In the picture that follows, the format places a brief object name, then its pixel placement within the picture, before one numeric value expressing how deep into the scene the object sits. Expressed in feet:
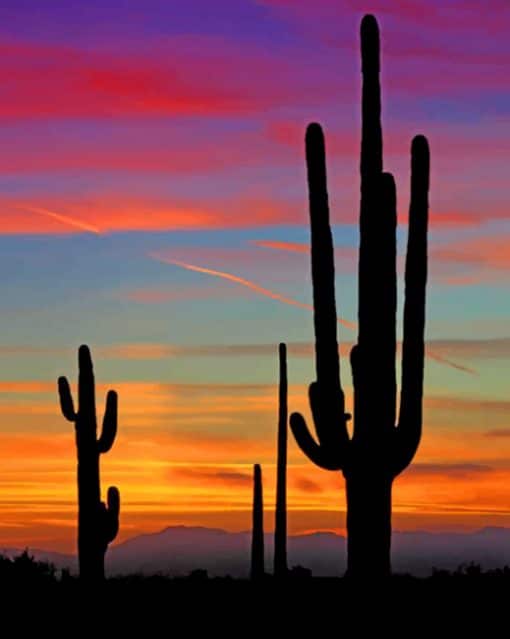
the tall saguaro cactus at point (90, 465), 84.12
